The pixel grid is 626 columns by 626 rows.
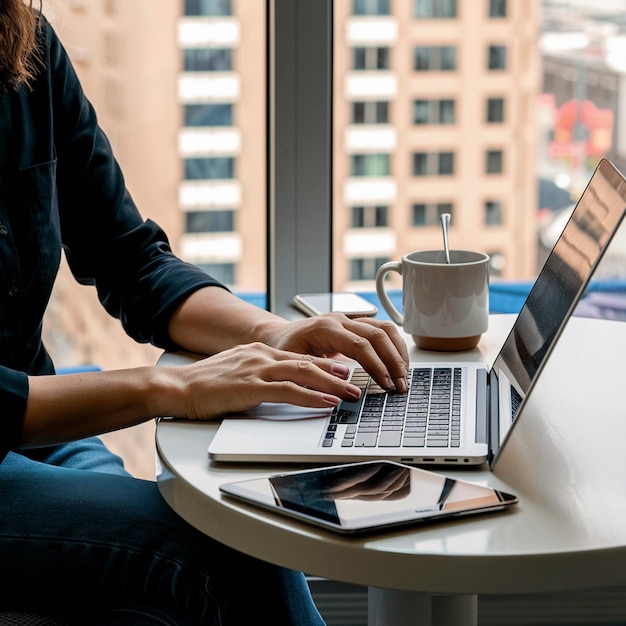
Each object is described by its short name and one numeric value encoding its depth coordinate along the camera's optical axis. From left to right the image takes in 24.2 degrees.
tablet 0.90
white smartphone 1.46
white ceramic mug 1.29
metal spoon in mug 1.35
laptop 1.00
